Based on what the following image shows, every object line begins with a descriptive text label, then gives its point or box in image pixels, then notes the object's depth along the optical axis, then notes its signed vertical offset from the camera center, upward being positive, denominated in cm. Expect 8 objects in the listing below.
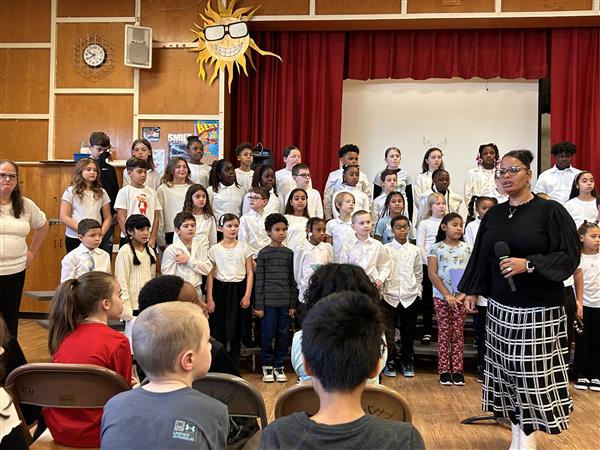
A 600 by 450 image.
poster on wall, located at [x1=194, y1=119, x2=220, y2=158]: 688 +98
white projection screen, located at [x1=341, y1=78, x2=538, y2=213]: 724 +133
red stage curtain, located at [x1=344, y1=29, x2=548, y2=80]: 698 +205
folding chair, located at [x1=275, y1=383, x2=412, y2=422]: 161 -51
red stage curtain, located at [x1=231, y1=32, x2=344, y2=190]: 721 +152
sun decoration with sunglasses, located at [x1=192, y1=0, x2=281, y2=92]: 680 +208
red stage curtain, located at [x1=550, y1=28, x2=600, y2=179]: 683 +165
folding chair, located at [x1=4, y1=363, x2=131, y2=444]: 177 -53
